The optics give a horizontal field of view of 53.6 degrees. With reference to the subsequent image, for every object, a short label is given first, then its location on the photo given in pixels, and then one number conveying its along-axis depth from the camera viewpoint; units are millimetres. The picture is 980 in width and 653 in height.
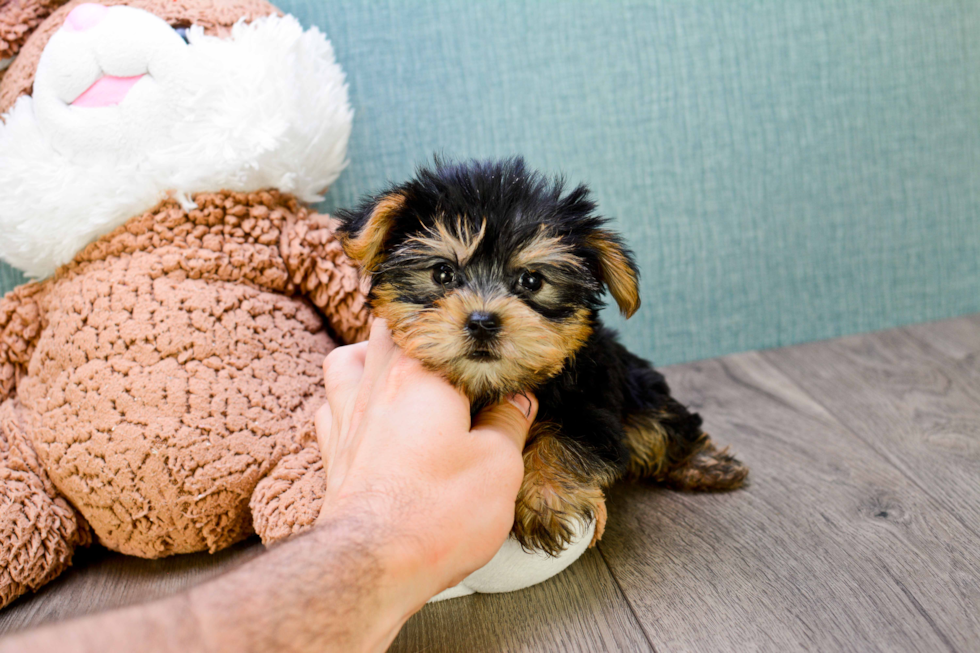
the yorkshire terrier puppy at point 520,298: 422
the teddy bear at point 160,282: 479
